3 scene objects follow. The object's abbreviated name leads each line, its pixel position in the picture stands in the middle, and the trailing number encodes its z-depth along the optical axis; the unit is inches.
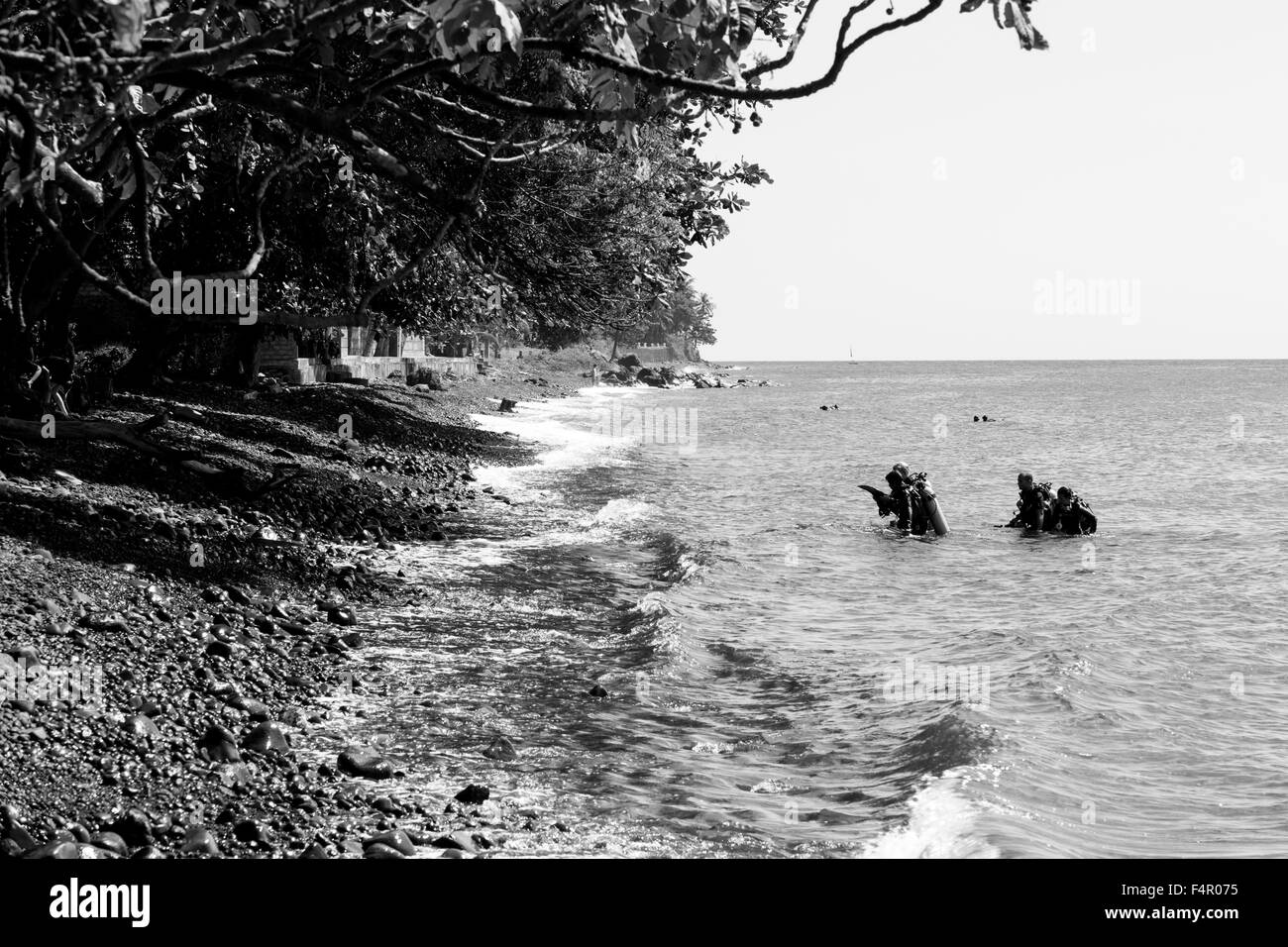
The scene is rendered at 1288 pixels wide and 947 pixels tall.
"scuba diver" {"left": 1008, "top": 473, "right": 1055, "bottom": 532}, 1072.8
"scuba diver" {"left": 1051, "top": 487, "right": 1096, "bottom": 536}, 1043.3
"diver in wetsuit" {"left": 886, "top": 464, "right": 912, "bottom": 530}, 1055.6
